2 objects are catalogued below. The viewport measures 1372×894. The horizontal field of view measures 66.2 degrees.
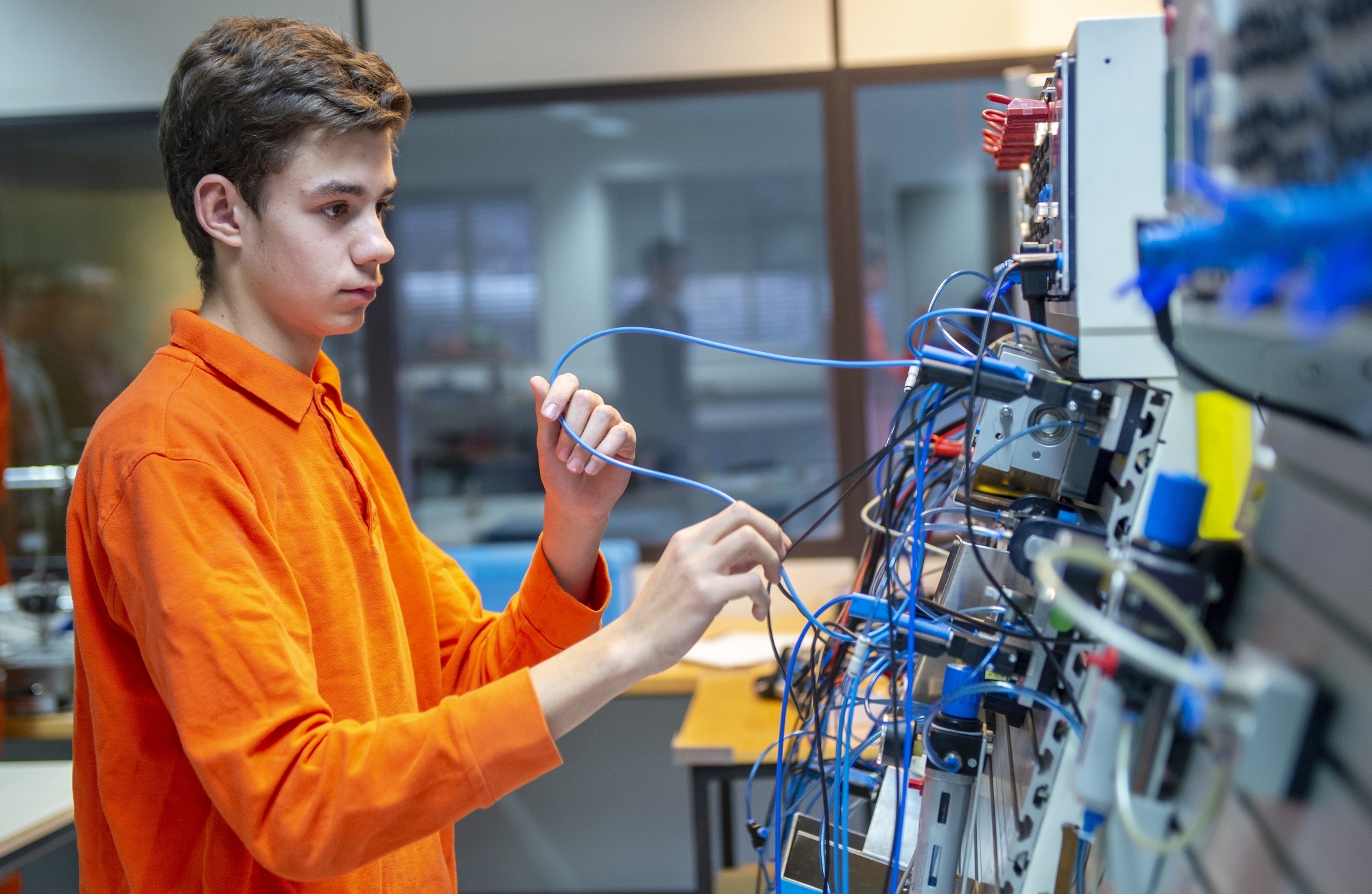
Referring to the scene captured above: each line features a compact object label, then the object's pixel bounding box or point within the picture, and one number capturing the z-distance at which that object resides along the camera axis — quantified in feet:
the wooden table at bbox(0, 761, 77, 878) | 5.96
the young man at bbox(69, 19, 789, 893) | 2.81
